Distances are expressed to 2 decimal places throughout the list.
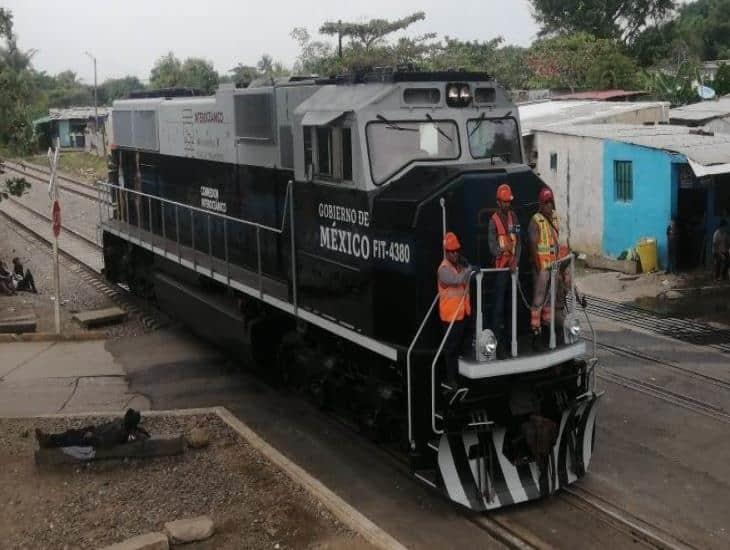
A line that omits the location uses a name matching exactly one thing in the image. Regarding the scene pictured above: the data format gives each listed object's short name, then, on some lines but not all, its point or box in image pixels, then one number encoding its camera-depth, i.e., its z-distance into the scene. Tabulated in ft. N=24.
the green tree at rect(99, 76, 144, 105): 347.36
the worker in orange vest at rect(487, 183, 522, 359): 23.99
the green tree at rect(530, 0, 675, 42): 181.78
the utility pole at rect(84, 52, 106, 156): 172.10
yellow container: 58.29
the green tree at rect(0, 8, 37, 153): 51.21
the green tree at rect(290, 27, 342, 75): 151.94
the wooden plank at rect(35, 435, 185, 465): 27.37
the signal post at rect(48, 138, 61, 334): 45.85
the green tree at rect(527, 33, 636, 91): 127.54
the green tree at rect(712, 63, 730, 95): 102.89
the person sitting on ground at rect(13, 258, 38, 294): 58.85
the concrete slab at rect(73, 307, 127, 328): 48.62
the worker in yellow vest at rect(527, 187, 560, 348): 24.86
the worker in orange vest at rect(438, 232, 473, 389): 23.29
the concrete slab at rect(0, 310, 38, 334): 46.78
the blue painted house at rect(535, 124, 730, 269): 56.70
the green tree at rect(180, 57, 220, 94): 236.43
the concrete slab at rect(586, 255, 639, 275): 59.36
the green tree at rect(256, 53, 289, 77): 239.81
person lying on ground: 27.73
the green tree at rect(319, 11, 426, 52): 137.39
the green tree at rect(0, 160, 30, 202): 50.19
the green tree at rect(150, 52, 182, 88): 233.96
